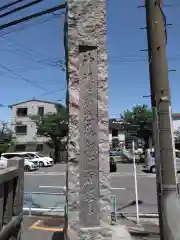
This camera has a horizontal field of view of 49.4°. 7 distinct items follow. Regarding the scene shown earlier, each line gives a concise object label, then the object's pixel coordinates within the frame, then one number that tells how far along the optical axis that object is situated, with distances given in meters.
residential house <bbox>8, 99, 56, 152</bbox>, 29.55
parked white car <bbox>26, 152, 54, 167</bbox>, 21.88
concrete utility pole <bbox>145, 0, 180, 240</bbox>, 2.76
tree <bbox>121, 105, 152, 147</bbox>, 25.18
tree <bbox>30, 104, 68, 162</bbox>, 25.63
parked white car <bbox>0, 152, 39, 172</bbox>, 18.20
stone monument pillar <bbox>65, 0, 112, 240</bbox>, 2.49
